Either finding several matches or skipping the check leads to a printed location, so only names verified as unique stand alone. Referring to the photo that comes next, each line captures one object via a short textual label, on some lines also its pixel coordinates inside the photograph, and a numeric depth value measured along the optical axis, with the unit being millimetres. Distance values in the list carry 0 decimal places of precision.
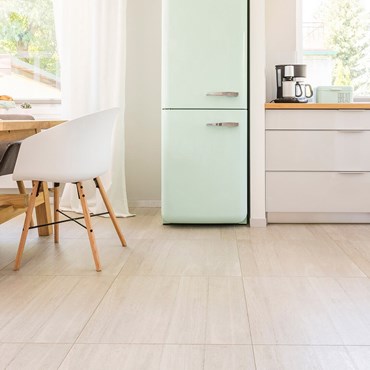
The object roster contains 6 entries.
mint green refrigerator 3928
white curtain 4543
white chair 2900
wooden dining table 2749
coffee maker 4242
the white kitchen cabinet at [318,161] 4090
